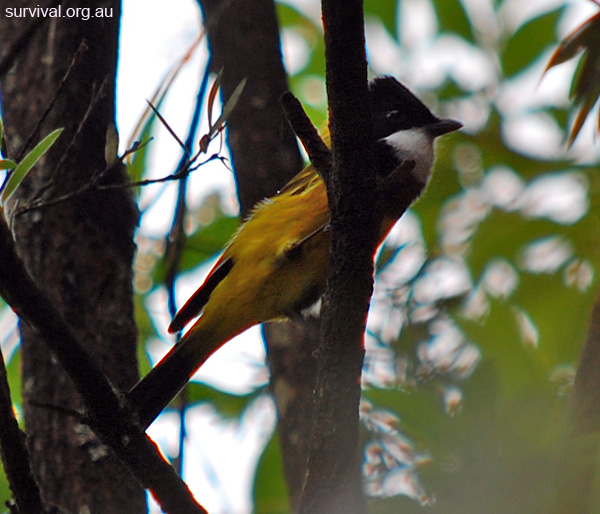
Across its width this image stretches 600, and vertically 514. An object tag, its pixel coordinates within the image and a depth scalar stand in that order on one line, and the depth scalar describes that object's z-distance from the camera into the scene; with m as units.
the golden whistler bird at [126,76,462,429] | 6.50
